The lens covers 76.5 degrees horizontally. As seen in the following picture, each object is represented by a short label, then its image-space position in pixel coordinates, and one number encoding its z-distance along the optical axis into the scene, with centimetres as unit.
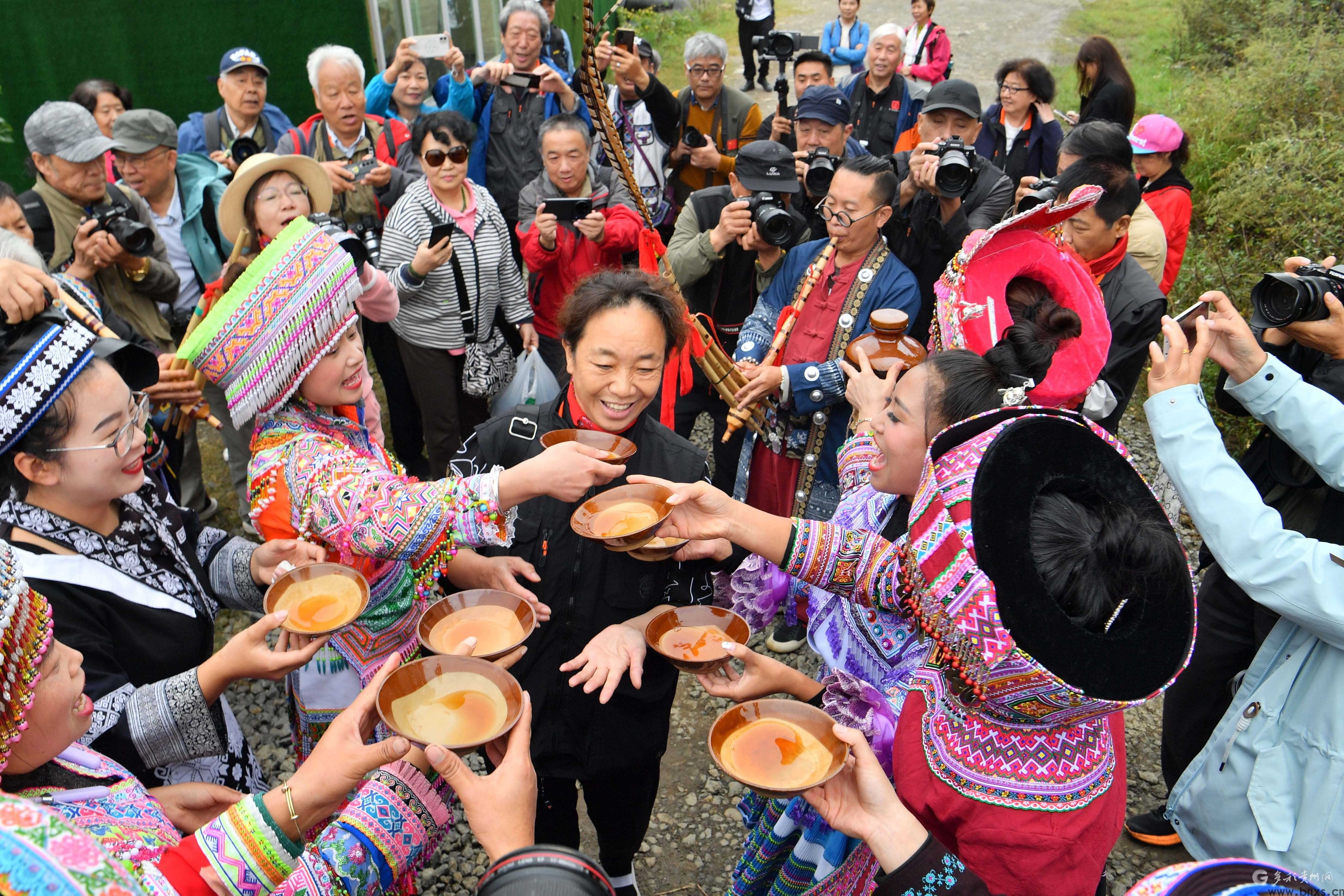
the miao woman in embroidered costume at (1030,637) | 149
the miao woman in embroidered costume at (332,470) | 224
